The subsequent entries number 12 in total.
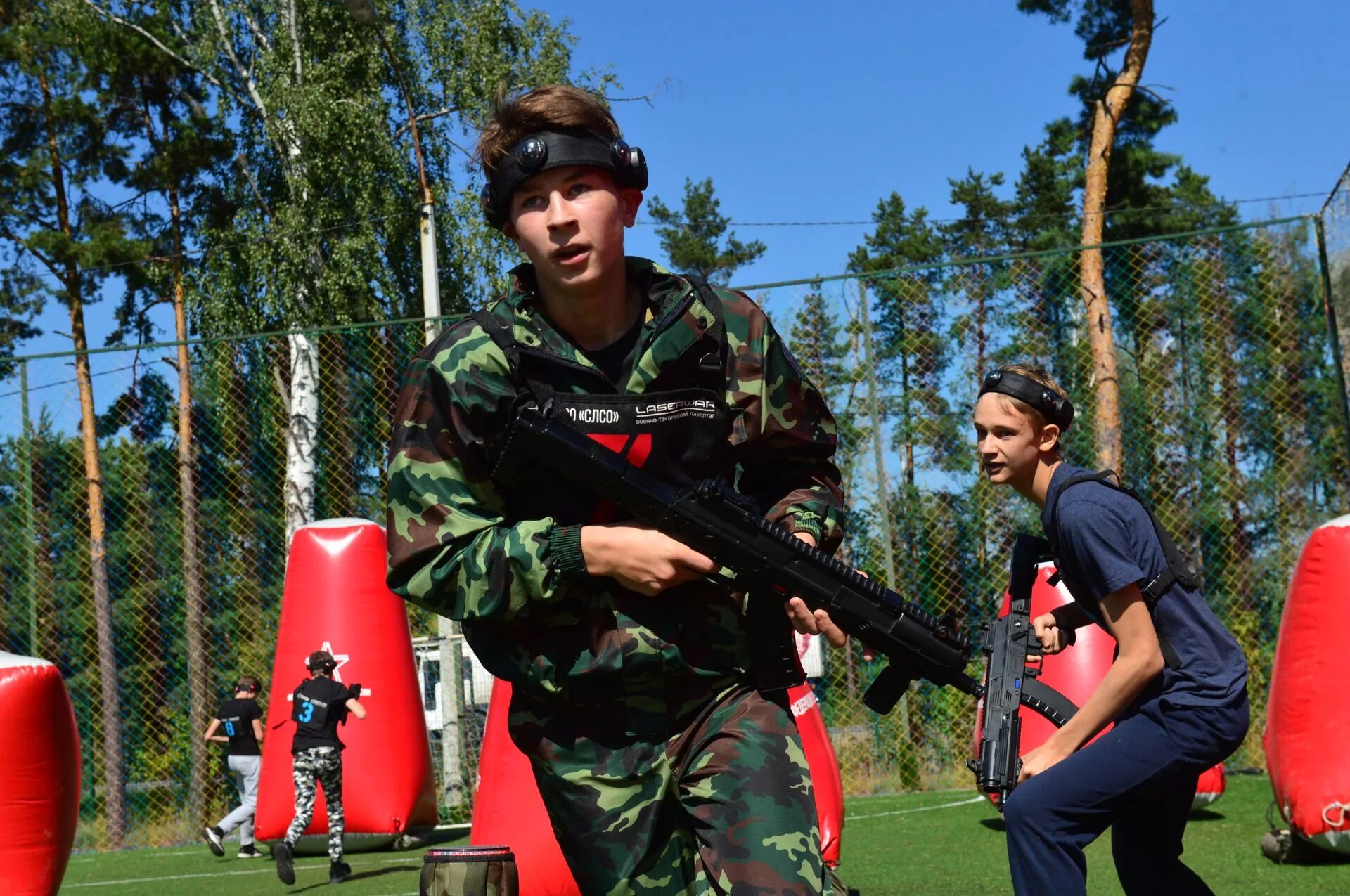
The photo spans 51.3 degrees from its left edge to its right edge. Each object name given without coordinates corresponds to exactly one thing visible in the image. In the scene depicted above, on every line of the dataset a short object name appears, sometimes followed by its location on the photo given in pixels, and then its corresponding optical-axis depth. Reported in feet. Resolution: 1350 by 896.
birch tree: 56.70
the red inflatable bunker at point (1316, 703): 19.51
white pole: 43.78
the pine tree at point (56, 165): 69.72
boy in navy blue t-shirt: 10.81
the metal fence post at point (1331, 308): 30.66
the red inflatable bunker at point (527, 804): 17.47
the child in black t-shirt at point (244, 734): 35.78
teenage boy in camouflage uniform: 7.13
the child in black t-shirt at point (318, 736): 28.63
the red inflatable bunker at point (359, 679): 30.91
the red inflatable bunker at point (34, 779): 17.61
